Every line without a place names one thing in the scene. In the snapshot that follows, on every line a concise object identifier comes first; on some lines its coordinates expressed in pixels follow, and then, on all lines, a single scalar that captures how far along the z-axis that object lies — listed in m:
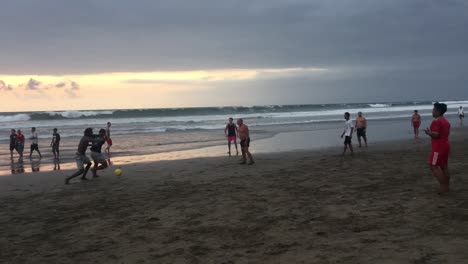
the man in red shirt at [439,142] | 7.71
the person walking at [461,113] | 31.91
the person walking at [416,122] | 21.76
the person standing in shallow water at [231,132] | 17.89
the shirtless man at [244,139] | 14.39
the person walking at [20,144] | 19.06
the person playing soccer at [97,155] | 12.34
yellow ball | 12.66
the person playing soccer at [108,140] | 19.15
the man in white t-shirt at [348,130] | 15.27
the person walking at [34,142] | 18.94
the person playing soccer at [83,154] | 12.09
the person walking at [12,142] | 18.94
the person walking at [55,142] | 17.98
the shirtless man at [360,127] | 18.22
